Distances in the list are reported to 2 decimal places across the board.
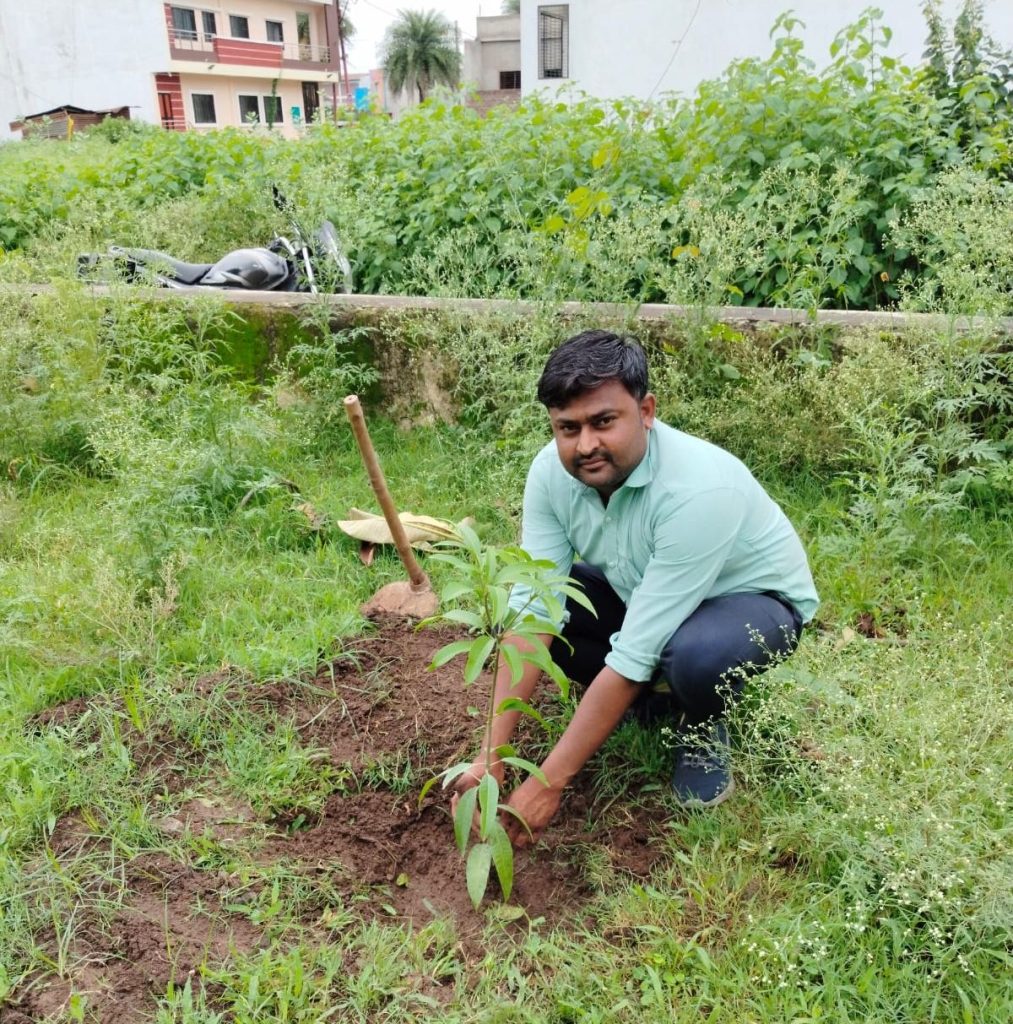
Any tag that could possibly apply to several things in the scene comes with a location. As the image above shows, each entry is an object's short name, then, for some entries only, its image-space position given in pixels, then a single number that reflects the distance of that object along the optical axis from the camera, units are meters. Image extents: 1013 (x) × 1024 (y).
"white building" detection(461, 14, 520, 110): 43.09
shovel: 3.02
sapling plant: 1.93
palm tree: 50.47
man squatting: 2.13
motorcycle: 4.72
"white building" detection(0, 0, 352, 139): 25.91
